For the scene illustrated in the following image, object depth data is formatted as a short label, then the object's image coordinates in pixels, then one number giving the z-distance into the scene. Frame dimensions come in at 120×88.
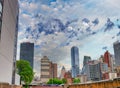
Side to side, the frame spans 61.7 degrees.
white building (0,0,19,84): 18.57
